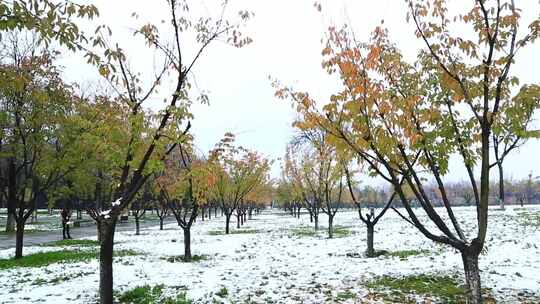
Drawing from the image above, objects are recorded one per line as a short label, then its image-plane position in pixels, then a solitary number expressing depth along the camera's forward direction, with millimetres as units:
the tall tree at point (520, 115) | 5859
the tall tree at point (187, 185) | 8437
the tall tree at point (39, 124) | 13680
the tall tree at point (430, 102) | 6117
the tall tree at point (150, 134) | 7527
